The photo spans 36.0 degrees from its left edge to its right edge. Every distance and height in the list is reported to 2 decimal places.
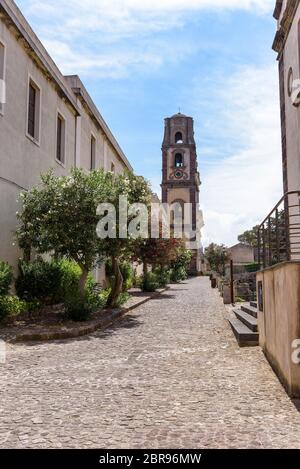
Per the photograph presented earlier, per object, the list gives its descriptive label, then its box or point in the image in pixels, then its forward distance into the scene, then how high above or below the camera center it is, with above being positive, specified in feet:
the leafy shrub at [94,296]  40.93 -2.00
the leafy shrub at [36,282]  37.58 -0.54
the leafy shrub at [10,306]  32.27 -2.32
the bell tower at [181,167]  190.70 +45.16
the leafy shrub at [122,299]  48.15 -2.66
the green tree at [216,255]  172.78 +7.52
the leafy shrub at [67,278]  41.34 -0.27
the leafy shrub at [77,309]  35.24 -2.58
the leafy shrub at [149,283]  77.15 -1.33
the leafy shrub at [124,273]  71.00 +0.34
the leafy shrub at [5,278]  31.76 -0.18
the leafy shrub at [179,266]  127.14 +2.64
